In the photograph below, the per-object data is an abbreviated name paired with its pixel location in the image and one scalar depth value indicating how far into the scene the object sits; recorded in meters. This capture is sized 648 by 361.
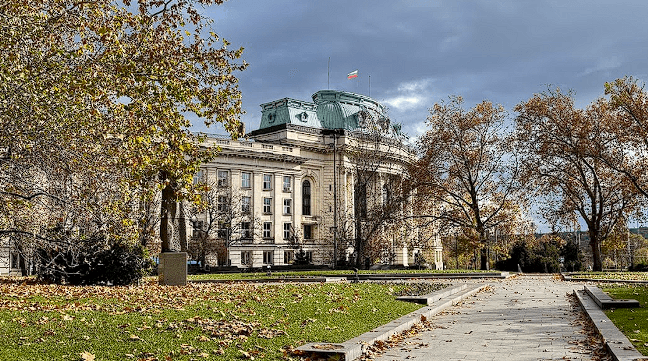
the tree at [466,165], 44.88
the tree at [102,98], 13.47
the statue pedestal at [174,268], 24.50
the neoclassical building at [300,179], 68.62
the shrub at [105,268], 23.22
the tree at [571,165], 40.66
